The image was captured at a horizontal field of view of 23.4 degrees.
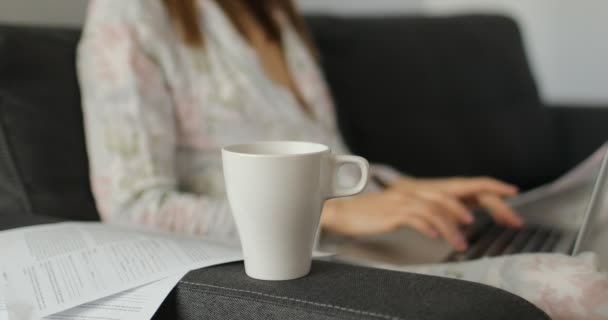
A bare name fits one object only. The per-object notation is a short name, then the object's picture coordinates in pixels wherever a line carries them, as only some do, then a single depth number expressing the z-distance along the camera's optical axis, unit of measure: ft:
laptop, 4.65
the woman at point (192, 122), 4.62
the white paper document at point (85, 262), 3.61
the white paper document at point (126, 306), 3.57
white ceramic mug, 3.48
